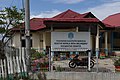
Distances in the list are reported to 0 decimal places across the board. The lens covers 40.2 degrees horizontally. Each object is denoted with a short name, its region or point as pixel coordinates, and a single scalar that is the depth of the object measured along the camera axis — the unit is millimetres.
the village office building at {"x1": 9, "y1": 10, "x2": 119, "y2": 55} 14092
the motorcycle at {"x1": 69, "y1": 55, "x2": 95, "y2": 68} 8247
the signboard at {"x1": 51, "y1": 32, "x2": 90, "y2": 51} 7808
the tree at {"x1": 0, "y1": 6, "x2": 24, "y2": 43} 9953
